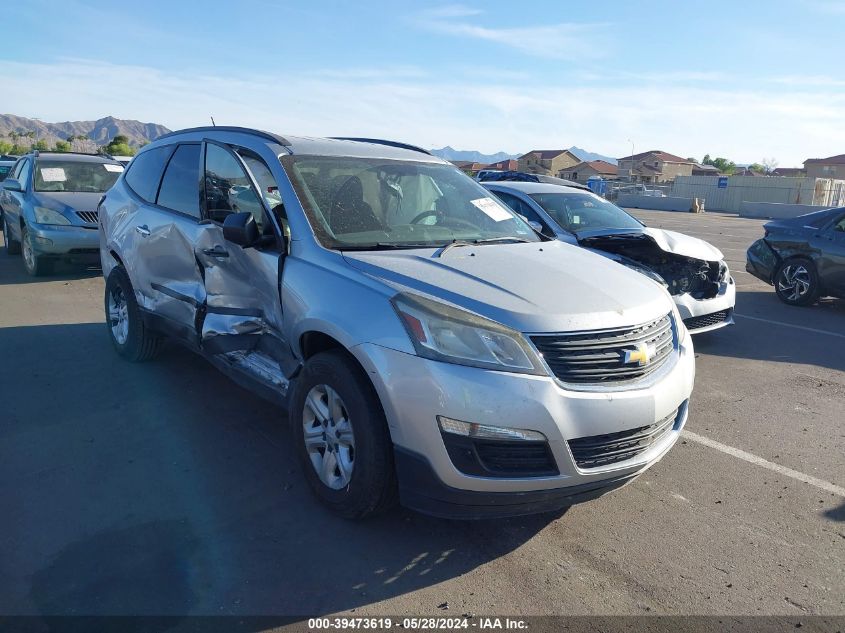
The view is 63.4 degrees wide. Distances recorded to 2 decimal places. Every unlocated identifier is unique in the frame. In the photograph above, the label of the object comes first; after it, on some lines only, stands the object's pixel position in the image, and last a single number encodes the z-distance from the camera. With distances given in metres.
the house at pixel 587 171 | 90.75
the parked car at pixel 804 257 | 9.08
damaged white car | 6.73
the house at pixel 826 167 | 86.79
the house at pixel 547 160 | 93.68
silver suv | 2.92
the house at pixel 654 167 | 90.31
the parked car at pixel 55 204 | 9.55
